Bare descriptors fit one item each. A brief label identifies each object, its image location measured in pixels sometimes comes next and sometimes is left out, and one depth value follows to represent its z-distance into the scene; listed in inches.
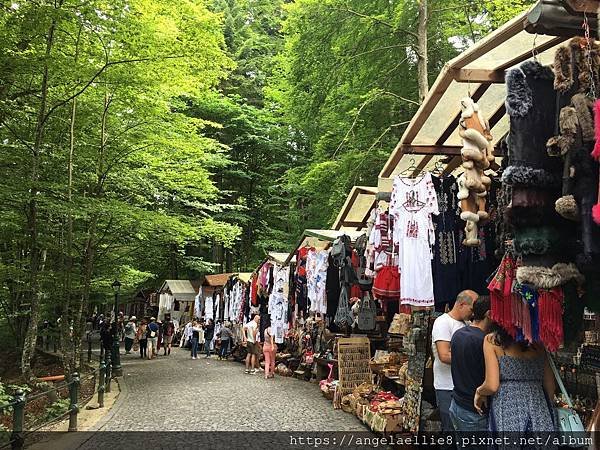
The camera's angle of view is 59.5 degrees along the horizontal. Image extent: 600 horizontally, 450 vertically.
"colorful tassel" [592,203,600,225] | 102.2
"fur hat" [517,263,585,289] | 118.1
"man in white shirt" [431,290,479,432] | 204.1
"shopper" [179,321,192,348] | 1108.6
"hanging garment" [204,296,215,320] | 1036.4
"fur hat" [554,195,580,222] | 110.3
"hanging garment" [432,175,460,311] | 230.5
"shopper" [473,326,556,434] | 148.9
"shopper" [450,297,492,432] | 170.6
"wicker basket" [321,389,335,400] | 442.5
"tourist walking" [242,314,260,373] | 666.2
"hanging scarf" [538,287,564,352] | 123.2
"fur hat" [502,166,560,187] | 121.1
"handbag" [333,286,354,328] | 390.9
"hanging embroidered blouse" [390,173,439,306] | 238.8
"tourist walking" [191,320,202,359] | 925.2
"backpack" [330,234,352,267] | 359.9
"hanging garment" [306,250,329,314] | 428.8
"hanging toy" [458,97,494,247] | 177.0
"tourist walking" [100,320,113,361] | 698.2
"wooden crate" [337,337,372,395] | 400.5
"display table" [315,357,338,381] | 541.6
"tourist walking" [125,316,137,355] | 967.6
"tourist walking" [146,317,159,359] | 913.5
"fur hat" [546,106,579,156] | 112.7
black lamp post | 640.4
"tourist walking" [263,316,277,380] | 613.3
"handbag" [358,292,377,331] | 386.9
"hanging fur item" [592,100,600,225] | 102.7
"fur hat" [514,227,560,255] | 121.3
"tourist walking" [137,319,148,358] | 933.8
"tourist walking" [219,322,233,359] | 890.7
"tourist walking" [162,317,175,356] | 1027.6
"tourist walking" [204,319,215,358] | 987.1
